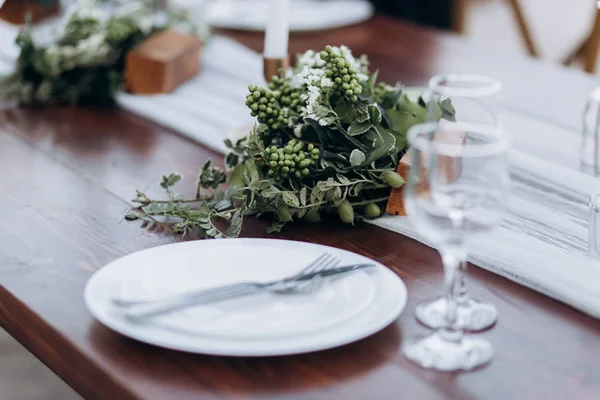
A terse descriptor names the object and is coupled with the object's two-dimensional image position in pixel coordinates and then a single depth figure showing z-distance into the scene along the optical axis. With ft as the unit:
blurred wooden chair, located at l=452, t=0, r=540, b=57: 10.75
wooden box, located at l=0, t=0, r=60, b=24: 9.37
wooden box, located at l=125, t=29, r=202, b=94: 6.88
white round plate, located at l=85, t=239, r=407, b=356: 4.33
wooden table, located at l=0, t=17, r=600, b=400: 4.28
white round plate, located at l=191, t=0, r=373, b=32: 8.50
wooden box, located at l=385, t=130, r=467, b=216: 5.21
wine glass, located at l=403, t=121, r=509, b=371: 4.18
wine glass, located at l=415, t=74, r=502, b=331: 4.65
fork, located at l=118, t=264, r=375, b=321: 4.46
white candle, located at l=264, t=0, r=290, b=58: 5.95
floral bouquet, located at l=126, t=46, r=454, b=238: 5.13
